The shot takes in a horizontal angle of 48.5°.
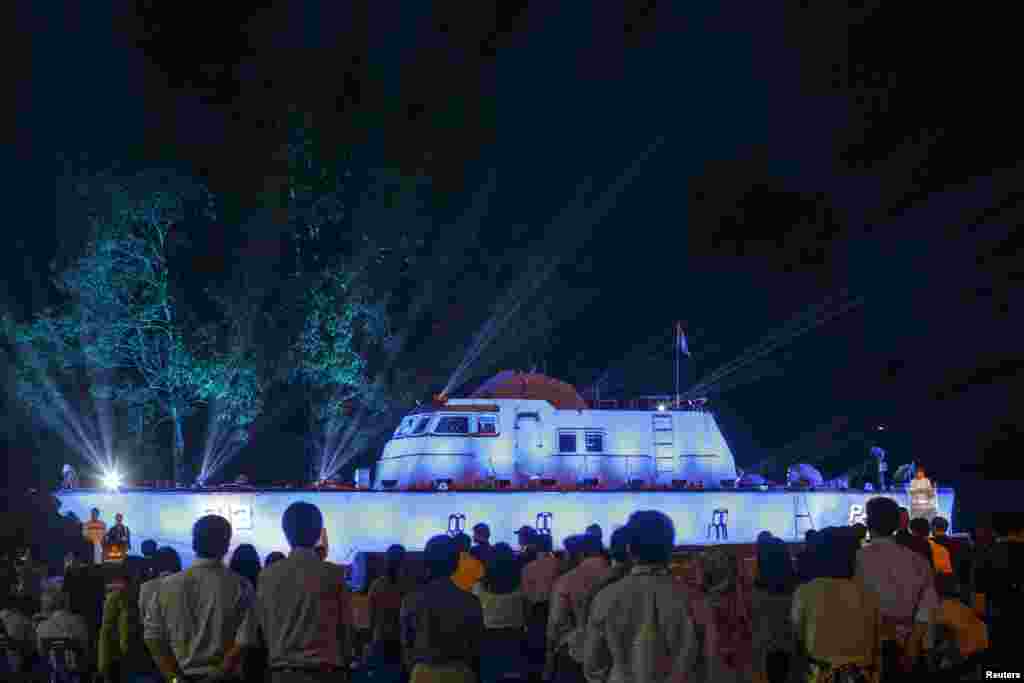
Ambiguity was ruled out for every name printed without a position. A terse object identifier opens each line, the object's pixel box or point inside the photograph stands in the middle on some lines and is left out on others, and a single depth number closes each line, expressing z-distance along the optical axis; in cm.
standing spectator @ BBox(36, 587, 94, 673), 1121
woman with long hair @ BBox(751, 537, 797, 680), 907
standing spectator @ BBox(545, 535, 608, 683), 944
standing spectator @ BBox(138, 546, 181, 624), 977
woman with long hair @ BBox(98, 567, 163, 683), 1055
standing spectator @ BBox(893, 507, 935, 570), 1123
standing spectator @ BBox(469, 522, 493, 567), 1378
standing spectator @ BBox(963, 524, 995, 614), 1058
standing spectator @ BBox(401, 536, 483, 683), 742
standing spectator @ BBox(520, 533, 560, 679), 1175
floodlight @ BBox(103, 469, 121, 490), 2712
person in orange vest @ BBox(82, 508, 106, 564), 2459
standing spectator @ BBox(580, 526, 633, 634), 825
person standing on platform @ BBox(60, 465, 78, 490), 2669
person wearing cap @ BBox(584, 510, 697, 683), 619
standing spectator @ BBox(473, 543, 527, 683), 1095
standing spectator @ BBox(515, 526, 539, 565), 1356
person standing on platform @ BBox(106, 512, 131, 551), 2364
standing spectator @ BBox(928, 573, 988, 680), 873
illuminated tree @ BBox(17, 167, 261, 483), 3294
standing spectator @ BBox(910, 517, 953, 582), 1193
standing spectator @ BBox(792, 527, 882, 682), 752
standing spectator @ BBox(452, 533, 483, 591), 1315
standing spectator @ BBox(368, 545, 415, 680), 1097
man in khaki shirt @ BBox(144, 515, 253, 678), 722
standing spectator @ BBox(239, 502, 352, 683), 740
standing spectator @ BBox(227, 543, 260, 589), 914
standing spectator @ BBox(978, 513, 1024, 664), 971
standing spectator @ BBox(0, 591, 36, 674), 1168
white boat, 2802
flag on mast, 3194
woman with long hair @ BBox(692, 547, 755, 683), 799
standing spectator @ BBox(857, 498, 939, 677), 863
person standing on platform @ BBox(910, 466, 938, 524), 3036
